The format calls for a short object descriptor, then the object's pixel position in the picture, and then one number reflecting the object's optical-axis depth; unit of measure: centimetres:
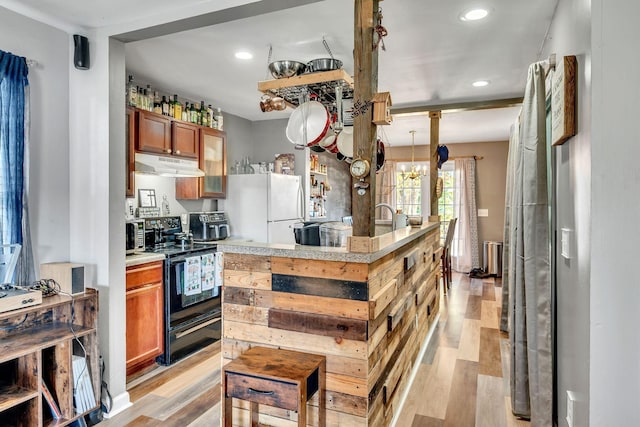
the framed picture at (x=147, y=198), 380
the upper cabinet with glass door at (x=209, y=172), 420
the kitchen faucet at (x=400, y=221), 394
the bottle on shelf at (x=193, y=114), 406
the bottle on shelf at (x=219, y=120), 449
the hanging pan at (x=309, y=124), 252
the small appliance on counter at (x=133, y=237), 315
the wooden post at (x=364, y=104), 181
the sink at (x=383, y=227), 384
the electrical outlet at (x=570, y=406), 174
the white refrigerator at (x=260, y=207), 443
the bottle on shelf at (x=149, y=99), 352
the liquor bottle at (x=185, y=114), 398
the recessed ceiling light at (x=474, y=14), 238
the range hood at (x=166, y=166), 338
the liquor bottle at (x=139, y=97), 340
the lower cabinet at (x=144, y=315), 291
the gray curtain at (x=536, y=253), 211
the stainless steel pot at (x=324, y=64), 260
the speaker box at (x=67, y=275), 230
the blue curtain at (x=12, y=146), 222
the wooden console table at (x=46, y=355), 203
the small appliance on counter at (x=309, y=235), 249
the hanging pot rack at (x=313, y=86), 254
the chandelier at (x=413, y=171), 658
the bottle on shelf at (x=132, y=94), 328
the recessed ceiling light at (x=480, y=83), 379
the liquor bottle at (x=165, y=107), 369
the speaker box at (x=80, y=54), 249
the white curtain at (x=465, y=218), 732
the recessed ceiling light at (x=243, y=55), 307
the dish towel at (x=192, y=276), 339
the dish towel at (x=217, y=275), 373
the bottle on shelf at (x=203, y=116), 419
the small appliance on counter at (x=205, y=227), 423
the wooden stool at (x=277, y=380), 162
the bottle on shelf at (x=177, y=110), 384
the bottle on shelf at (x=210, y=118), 431
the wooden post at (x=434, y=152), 476
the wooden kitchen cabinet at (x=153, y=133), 336
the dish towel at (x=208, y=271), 358
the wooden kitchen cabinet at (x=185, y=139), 375
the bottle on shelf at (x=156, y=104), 362
